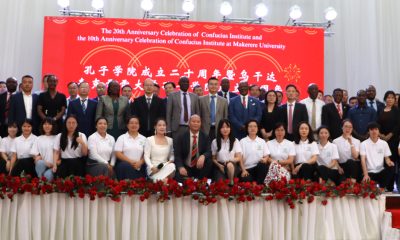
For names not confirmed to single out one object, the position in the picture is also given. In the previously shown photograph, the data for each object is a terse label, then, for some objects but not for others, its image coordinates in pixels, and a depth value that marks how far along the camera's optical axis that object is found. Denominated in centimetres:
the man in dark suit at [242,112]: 586
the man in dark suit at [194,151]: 516
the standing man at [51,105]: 565
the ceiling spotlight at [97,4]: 805
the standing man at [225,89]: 645
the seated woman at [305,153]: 536
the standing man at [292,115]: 587
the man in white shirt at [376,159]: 562
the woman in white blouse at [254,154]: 530
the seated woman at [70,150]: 504
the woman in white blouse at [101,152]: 498
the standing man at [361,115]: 622
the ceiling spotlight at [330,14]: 844
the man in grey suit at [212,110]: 578
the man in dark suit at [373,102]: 657
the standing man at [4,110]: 576
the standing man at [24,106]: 564
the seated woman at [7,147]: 520
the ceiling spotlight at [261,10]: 839
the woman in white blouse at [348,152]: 560
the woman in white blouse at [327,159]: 539
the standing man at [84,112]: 571
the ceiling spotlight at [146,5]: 816
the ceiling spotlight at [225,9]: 836
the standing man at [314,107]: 609
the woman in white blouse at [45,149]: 509
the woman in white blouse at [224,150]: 521
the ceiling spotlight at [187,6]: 836
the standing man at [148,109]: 577
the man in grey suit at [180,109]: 571
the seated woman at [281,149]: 542
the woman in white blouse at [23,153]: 516
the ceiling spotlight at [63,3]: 786
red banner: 779
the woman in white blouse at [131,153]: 506
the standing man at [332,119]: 606
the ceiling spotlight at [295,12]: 841
